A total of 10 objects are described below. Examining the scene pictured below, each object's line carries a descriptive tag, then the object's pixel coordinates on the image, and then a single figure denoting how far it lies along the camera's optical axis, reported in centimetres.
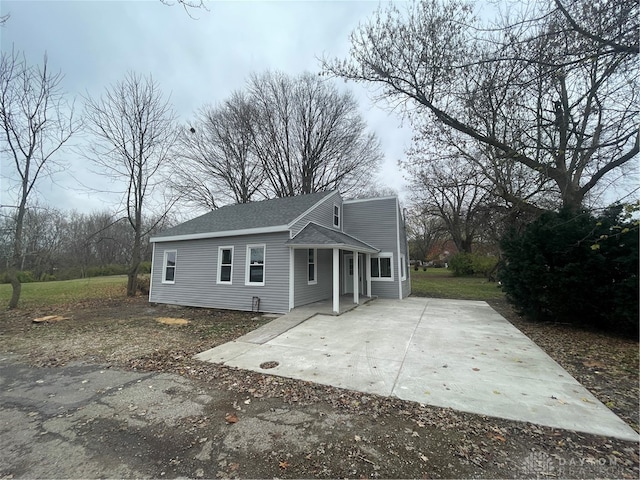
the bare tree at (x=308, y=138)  2164
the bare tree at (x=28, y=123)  1037
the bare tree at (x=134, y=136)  1424
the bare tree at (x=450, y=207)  2637
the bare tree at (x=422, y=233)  3528
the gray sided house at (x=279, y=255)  958
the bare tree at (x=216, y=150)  2122
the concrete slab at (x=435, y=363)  335
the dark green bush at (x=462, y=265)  2898
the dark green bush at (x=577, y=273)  631
